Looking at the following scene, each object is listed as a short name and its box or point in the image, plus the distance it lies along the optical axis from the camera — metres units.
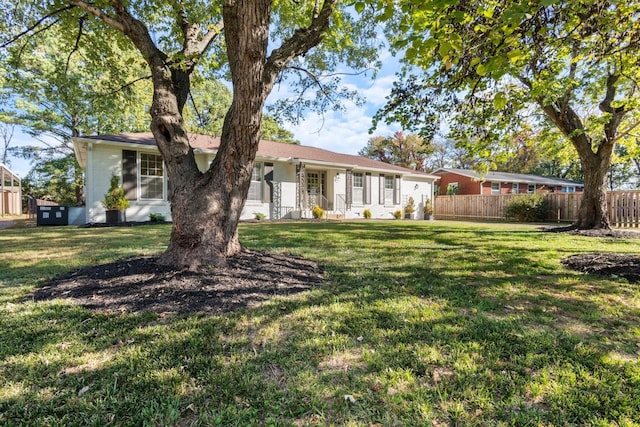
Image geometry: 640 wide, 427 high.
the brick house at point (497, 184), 26.44
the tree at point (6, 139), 28.92
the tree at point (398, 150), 36.94
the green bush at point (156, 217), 12.36
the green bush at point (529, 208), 17.17
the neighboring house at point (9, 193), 22.22
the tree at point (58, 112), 7.17
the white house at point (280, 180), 11.84
